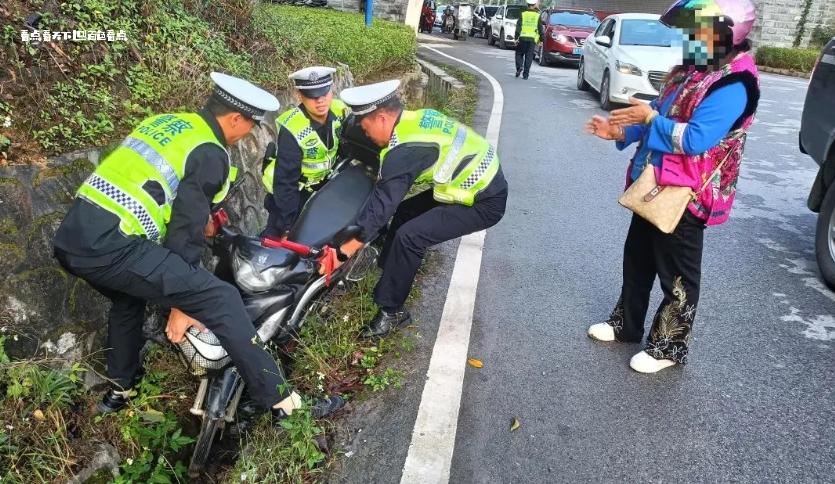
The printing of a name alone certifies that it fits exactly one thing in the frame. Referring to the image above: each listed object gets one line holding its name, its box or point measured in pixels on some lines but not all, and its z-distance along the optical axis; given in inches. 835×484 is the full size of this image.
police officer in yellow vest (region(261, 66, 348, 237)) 140.3
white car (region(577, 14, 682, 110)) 374.6
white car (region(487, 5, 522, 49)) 881.5
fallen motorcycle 99.5
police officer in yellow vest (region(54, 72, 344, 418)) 91.8
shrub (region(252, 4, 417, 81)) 224.7
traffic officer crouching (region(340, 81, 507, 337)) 117.0
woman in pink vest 99.0
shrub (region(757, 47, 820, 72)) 713.0
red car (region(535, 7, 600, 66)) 641.6
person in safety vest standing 511.2
